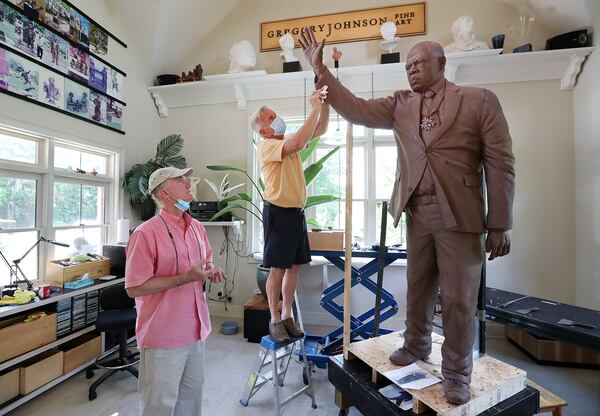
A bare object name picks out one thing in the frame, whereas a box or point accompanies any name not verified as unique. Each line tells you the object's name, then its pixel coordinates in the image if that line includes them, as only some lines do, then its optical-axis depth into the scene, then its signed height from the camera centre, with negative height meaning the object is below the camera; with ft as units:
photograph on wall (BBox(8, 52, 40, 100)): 7.89 +3.71
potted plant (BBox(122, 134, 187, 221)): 11.07 +1.54
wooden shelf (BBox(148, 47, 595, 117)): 10.33 +5.25
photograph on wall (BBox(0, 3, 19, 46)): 7.66 +4.89
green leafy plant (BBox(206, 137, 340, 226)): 9.62 +1.12
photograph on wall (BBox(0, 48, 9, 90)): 7.66 +3.69
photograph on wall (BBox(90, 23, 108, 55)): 10.25 +6.06
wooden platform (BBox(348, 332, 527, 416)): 3.77 -2.38
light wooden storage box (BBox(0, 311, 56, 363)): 6.47 -2.84
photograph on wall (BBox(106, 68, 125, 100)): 11.04 +4.83
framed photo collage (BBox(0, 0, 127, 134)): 7.92 +4.59
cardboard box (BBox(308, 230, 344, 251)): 8.47 -0.81
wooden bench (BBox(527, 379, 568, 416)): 5.46 -3.57
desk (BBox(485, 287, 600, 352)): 6.25 -2.53
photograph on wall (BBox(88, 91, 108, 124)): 10.29 +3.69
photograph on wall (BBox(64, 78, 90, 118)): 9.43 +3.71
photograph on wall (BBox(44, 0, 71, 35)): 8.78 +5.95
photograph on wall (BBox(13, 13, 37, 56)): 7.99 +4.87
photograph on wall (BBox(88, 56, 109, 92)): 10.25 +4.86
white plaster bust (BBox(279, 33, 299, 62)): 11.91 +6.66
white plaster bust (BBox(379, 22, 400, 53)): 11.09 +6.59
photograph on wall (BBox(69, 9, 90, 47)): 9.53 +6.03
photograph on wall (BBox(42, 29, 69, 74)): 8.72 +4.84
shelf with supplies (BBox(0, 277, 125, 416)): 6.59 -3.24
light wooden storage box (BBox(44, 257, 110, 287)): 8.36 -1.76
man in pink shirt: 4.28 -1.33
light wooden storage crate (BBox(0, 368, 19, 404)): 6.53 -3.89
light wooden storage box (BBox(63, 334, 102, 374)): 7.84 -3.85
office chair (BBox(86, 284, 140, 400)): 7.82 -2.99
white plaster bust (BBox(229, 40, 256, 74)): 12.16 +6.38
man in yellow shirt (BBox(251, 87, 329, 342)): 5.59 +0.17
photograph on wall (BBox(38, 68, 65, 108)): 8.69 +3.70
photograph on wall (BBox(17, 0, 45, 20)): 8.13 +5.68
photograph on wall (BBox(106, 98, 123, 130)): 10.97 +3.68
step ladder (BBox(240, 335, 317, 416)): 6.22 -3.86
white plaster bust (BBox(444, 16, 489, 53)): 10.50 +6.28
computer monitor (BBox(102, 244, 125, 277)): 10.08 -1.58
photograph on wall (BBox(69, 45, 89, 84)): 9.51 +4.85
